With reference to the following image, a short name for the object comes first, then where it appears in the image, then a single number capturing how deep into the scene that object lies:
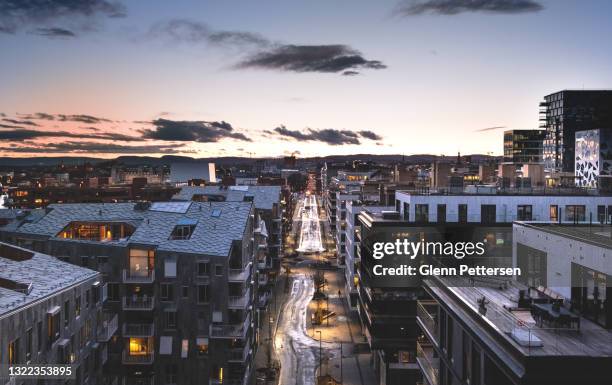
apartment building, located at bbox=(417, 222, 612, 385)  20.47
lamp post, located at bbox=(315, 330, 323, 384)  69.86
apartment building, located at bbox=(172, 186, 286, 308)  106.31
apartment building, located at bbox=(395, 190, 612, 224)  62.28
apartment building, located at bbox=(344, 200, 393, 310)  94.56
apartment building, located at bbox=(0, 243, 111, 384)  33.44
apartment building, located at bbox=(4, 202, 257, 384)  54.69
